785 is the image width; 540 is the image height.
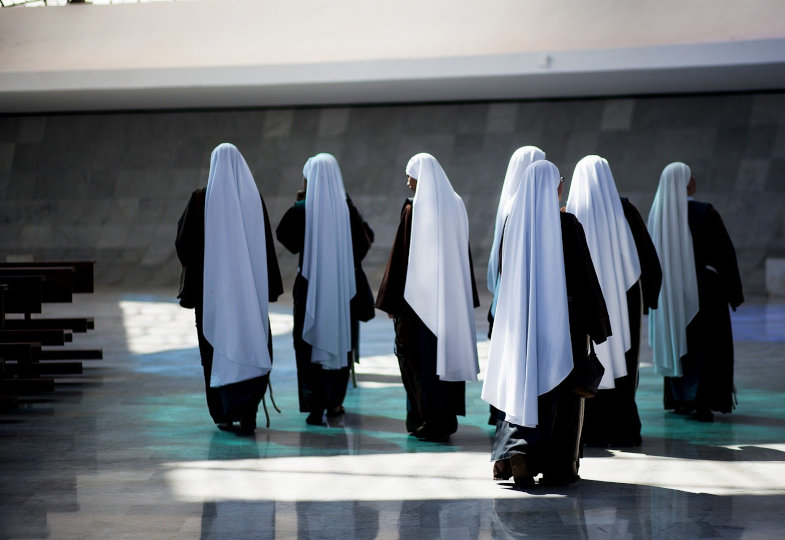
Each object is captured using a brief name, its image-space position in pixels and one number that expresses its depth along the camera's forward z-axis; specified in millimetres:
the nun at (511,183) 11117
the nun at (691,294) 12570
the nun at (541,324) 8937
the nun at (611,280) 10875
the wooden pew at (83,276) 16781
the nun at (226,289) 11891
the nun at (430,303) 11375
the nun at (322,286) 12602
